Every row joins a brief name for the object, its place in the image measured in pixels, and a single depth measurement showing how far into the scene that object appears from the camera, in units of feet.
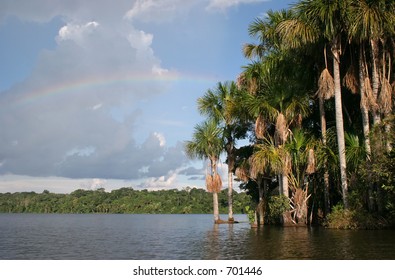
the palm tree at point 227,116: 135.13
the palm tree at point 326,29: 84.33
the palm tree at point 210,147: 136.56
